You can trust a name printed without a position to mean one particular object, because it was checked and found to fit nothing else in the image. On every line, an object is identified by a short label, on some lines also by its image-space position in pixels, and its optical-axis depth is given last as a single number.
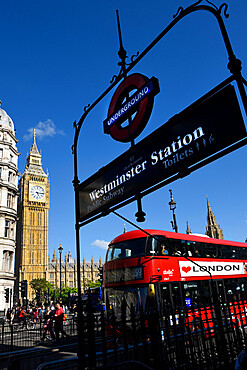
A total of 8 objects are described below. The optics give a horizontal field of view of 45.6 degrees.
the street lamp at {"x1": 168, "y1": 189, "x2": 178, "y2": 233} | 19.11
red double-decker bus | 11.28
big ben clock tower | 101.12
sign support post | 3.53
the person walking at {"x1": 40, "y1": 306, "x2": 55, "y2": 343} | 14.73
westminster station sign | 3.40
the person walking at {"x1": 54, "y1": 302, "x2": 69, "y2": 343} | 13.70
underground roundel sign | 4.59
